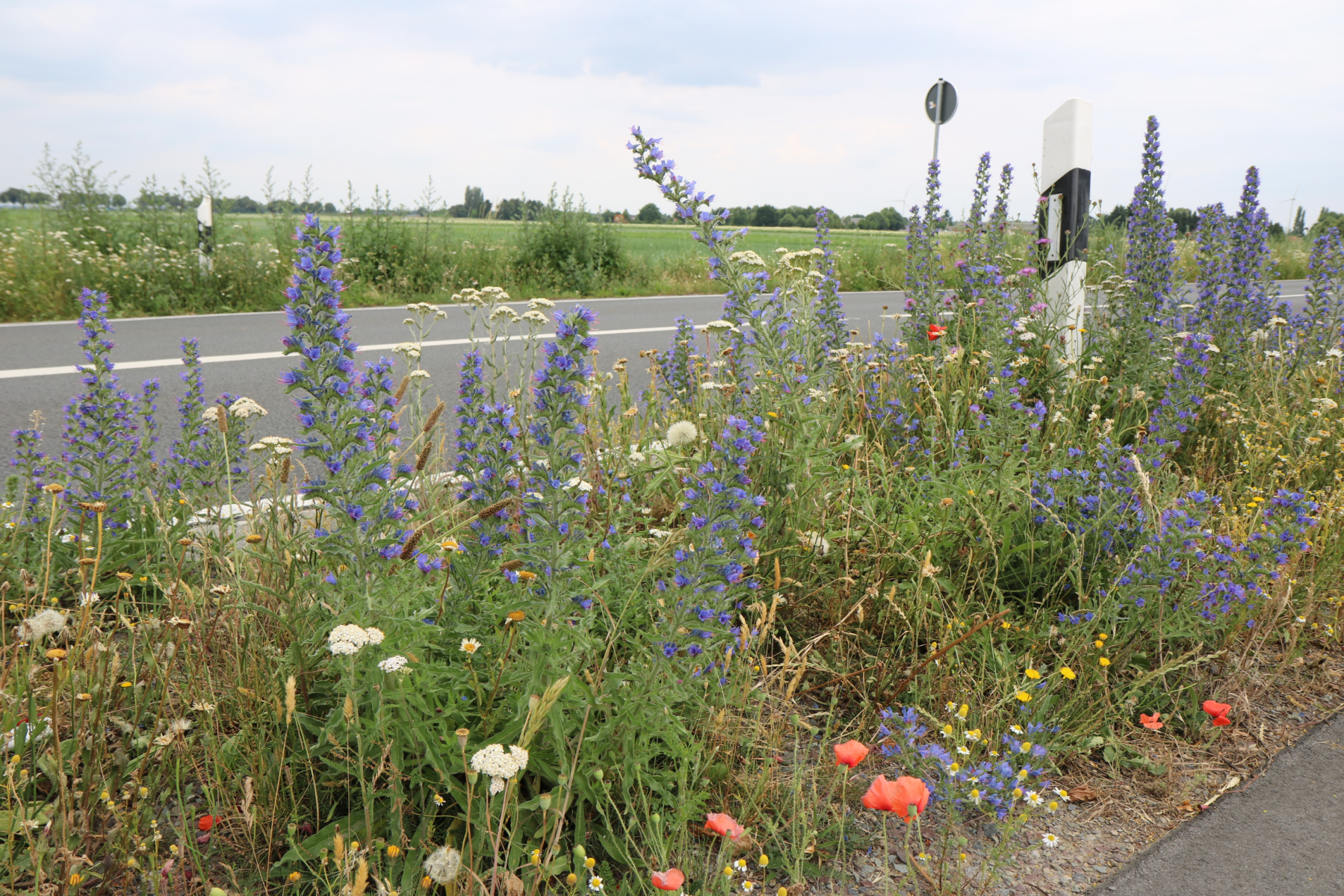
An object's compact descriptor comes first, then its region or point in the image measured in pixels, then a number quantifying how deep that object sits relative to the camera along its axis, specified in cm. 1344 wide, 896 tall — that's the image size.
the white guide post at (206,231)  1048
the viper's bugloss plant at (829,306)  443
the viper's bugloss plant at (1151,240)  482
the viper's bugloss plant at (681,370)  437
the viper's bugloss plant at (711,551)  197
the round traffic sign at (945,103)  1084
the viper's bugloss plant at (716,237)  305
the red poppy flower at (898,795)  170
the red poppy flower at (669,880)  155
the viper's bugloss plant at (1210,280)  530
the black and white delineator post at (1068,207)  495
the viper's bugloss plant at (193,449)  321
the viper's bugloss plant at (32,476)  297
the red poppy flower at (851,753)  181
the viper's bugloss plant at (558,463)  193
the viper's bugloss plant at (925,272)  504
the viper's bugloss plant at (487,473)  228
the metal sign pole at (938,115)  1040
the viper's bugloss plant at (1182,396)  358
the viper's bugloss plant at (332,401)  190
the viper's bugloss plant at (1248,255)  535
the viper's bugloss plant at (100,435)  303
